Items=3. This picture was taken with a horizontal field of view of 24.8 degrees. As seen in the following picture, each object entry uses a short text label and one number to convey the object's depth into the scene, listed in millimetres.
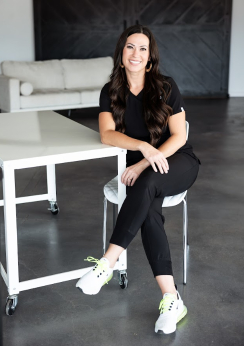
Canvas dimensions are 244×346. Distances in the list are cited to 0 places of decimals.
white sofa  7191
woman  2459
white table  2449
